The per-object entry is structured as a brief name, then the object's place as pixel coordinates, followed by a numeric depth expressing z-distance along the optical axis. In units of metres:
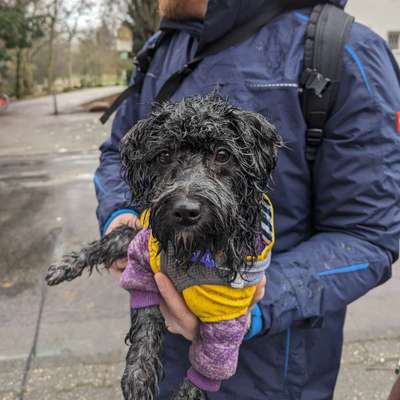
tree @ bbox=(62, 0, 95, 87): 36.97
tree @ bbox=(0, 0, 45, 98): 19.08
